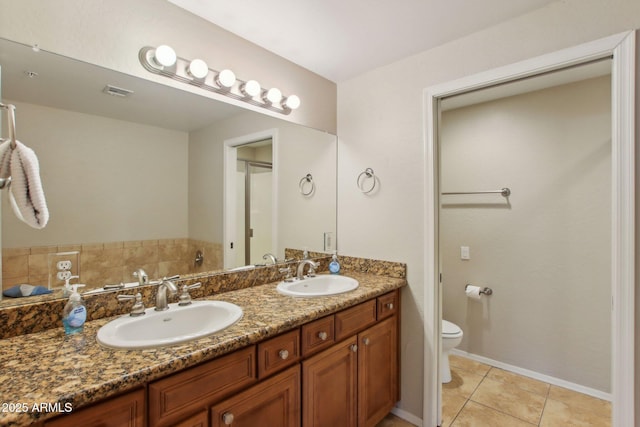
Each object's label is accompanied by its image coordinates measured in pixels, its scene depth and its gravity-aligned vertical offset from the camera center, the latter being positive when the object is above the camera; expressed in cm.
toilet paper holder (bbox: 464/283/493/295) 265 -69
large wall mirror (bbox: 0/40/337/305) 117 +18
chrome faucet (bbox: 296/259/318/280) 199 -38
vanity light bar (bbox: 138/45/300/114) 140 +69
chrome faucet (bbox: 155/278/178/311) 131 -35
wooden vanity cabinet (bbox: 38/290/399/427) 88 -65
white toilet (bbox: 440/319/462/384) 228 -97
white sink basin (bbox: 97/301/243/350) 99 -44
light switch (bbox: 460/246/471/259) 278 -38
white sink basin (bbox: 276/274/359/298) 178 -46
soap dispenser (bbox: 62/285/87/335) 107 -37
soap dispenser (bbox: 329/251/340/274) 217 -39
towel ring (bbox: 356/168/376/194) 216 +23
